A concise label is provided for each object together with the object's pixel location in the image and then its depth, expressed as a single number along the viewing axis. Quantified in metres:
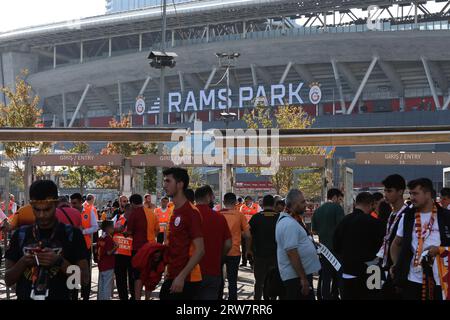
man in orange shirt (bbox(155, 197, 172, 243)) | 19.05
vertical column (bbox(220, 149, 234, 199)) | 20.00
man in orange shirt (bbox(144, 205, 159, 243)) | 12.23
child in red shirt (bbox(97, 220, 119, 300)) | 12.45
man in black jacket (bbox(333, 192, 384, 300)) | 9.08
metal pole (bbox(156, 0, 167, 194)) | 23.58
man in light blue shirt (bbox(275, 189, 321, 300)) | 8.53
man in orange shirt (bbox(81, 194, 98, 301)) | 13.51
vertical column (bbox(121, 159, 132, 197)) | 21.15
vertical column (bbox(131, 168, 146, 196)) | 21.94
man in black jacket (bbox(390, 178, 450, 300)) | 7.56
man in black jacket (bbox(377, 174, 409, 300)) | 8.81
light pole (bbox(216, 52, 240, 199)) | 19.98
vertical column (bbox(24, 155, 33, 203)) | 20.88
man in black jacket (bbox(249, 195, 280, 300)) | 12.26
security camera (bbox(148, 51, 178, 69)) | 27.98
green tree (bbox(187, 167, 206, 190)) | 64.86
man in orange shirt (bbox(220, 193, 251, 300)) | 12.87
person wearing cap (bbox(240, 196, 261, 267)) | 23.38
